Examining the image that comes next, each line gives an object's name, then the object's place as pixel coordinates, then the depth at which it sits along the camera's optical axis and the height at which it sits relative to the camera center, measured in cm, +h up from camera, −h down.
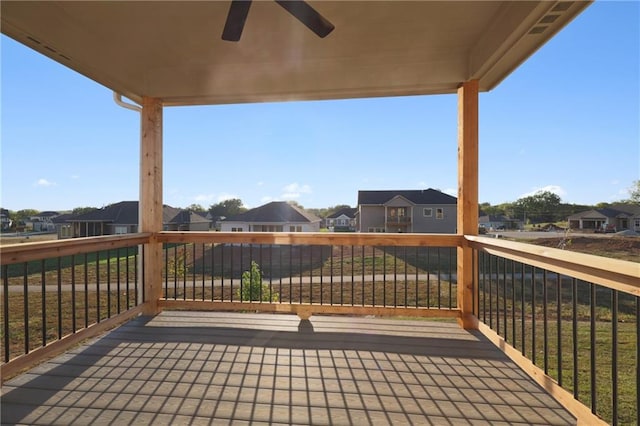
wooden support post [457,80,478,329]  262 +25
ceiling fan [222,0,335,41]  163 +112
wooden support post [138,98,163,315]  297 +24
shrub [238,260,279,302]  416 -100
